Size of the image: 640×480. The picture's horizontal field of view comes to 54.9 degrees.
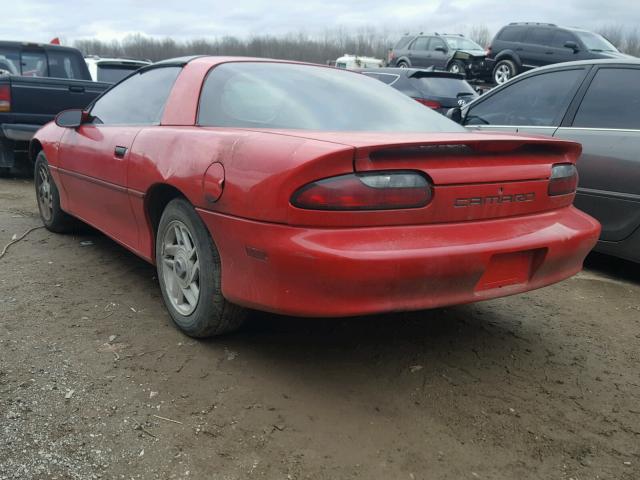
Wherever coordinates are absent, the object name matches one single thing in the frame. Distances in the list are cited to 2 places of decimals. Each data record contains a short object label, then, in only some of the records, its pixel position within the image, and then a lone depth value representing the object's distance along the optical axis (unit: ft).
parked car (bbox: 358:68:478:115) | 31.78
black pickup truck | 23.00
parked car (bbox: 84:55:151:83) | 39.11
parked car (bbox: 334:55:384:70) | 76.68
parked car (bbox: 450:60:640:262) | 13.35
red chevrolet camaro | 7.46
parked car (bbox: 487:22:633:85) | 48.01
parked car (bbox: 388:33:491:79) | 56.95
